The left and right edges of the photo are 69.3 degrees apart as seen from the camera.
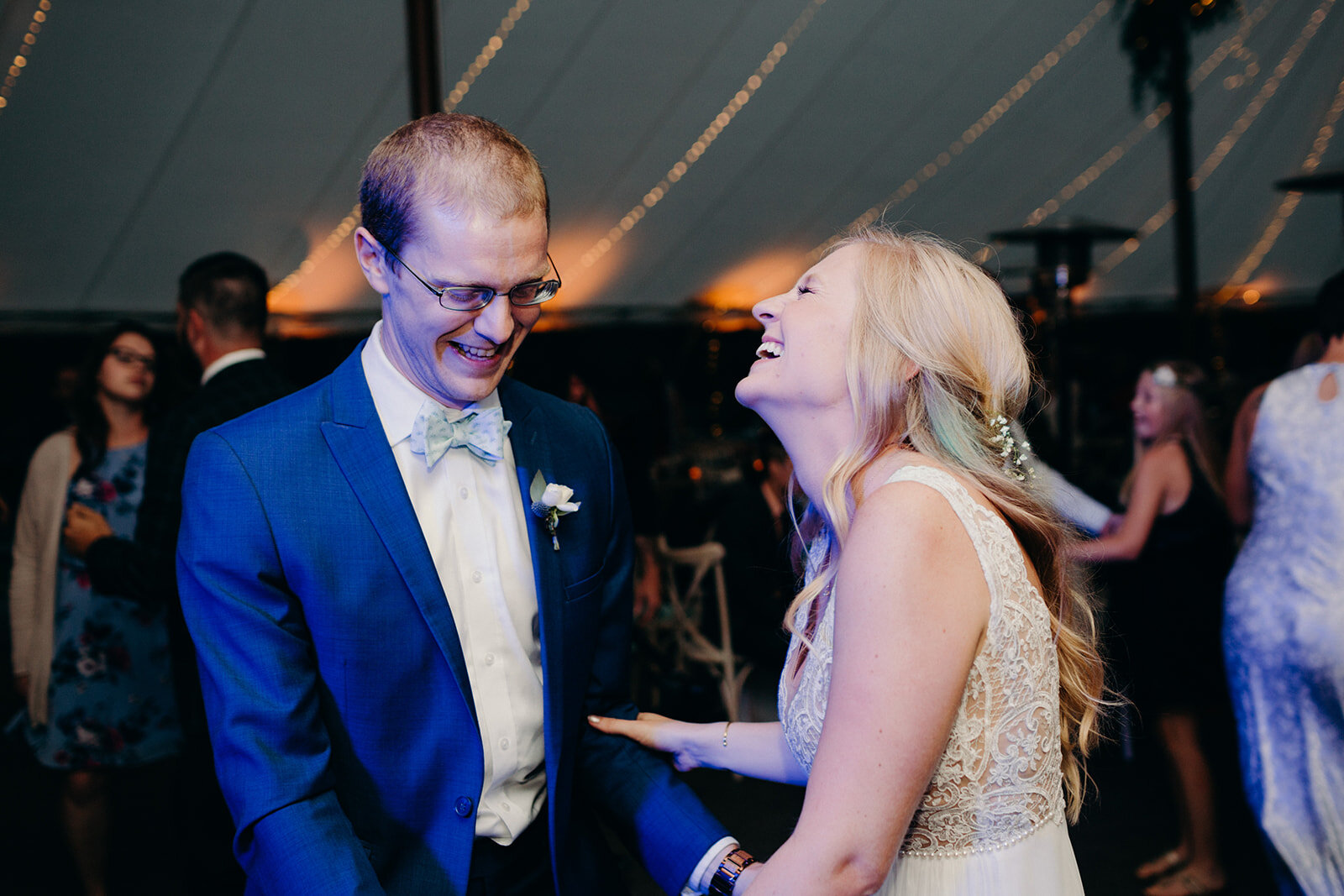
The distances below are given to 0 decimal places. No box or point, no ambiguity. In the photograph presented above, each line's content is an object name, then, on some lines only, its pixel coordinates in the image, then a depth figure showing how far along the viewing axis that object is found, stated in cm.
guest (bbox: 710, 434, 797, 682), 371
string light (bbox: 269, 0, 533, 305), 668
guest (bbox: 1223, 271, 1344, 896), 267
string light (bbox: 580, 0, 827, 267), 765
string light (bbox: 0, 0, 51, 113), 539
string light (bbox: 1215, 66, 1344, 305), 1078
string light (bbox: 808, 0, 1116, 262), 862
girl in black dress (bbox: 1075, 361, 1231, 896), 329
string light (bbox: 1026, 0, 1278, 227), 957
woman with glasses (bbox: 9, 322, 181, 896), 286
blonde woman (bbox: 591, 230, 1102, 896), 107
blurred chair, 404
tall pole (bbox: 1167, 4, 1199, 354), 742
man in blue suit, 112
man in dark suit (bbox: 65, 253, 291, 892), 227
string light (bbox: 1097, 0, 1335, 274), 988
